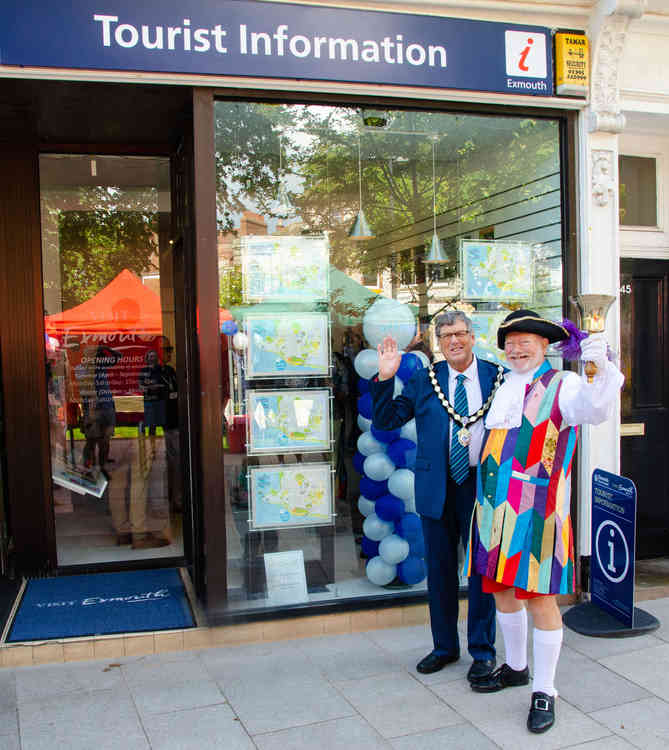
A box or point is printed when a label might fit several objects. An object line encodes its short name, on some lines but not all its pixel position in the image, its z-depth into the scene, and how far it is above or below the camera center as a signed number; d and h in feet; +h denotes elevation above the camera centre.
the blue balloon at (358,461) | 15.23 -2.41
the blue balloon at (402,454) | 14.83 -2.22
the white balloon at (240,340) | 14.39 +0.20
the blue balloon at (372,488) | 15.07 -2.96
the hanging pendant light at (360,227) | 15.74 +2.64
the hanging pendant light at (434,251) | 16.15 +2.13
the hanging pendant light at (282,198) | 15.14 +3.18
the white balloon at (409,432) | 14.90 -1.79
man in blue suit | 11.68 -1.79
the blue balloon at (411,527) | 14.89 -3.76
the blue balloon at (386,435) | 14.84 -1.83
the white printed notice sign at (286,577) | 14.60 -4.69
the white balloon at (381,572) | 15.05 -4.72
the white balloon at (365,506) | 15.23 -3.36
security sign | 14.78 +5.74
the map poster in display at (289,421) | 14.71 -1.49
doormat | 13.51 -5.17
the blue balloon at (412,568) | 14.99 -4.63
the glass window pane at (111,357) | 17.66 -0.10
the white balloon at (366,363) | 15.05 -0.34
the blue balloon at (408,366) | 14.94 -0.42
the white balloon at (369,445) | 14.97 -2.04
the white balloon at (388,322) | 15.48 +0.53
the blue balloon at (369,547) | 15.22 -4.26
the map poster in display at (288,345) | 14.66 +0.08
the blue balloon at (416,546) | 14.97 -4.17
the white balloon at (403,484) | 14.62 -2.82
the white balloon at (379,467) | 14.85 -2.48
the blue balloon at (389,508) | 14.92 -3.35
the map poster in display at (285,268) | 14.65 +1.67
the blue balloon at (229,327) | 14.11 +0.46
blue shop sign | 12.48 +5.69
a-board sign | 13.02 -3.79
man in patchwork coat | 10.22 -2.08
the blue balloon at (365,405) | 15.06 -1.22
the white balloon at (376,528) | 15.08 -3.80
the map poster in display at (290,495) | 14.75 -3.04
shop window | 14.55 +1.30
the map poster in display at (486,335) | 15.81 +0.20
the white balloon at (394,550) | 14.90 -4.22
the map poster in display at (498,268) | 15.99 +1.69
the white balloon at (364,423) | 15.12 -1.61
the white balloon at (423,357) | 15.55 -0.25
